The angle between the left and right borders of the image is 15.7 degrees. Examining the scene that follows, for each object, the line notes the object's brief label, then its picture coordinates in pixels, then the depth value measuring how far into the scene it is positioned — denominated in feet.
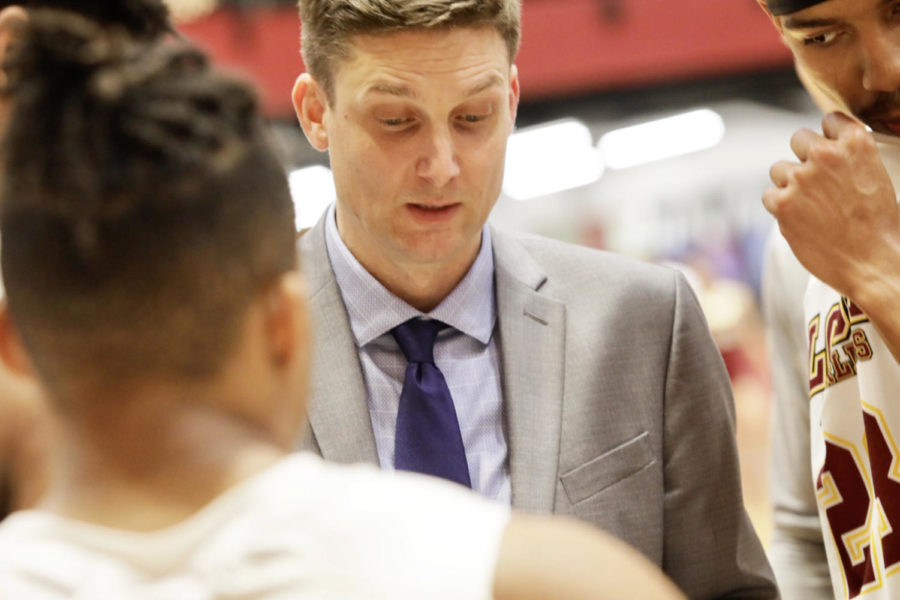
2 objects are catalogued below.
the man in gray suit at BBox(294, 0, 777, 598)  8.80
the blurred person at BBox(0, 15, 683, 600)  6.80
